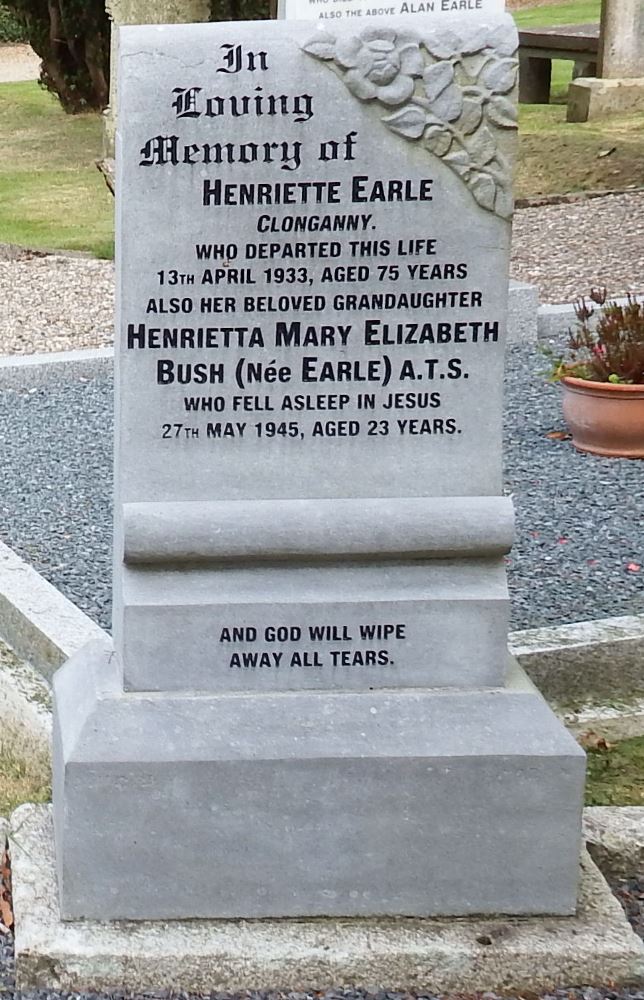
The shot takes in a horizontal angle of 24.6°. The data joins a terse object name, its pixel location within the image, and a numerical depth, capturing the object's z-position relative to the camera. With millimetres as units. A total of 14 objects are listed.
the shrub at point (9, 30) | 34366
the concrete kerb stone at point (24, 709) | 3912
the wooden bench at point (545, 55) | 18344
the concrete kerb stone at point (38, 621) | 4137
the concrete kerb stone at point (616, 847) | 3297
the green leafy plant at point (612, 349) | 6176
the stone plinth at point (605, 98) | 16078
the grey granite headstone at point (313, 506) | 2801
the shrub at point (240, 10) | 16469
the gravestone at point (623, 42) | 16438
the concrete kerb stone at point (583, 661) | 4082
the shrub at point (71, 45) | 17766
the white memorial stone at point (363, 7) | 6402
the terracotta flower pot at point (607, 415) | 6031
